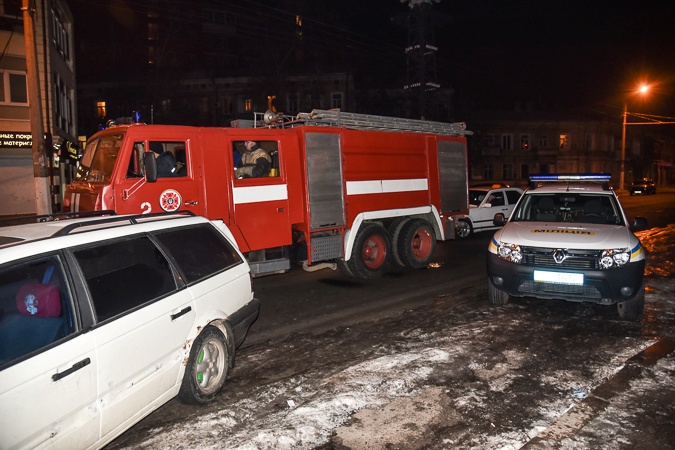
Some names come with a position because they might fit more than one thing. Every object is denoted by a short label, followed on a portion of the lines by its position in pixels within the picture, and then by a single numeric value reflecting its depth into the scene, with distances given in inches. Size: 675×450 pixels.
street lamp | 1514.4
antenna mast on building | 1421.0
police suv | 233.3
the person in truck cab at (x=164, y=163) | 259.9
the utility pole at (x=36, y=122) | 401.4
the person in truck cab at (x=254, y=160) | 296.8
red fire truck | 258.5
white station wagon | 104.6
